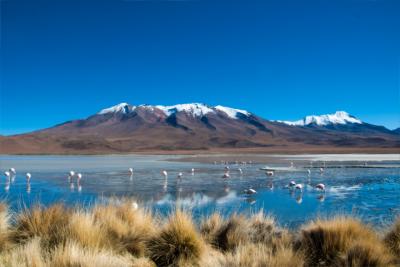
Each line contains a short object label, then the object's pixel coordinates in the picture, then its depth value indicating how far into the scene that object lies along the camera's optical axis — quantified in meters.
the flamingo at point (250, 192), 14.95
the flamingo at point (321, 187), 15.56
